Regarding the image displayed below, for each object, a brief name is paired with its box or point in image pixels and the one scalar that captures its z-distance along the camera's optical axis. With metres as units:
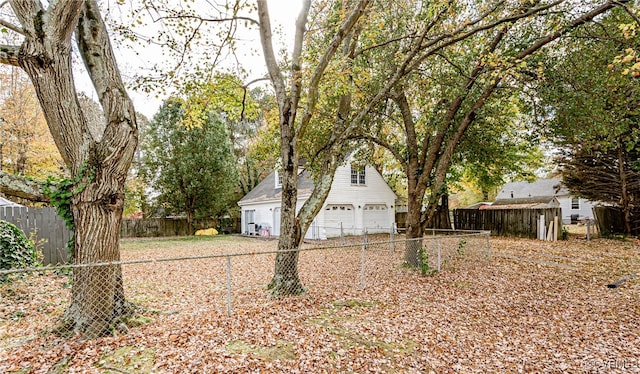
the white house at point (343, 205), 18.61
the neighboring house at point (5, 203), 8.76
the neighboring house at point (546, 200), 30.71
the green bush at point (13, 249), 6.50
